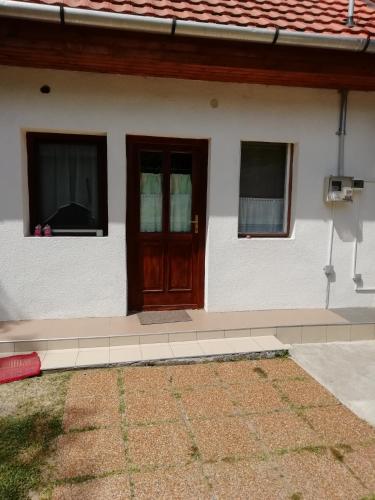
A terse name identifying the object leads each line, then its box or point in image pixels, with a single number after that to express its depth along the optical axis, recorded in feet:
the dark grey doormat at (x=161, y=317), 16.89
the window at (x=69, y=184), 17.15
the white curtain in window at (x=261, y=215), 19.06
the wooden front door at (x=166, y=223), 17.92
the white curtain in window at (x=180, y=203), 18.40
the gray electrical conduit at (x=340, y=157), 18.21
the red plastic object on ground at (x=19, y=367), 12.85
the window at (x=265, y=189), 18.86
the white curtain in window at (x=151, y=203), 18.12
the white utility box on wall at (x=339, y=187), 18.16
